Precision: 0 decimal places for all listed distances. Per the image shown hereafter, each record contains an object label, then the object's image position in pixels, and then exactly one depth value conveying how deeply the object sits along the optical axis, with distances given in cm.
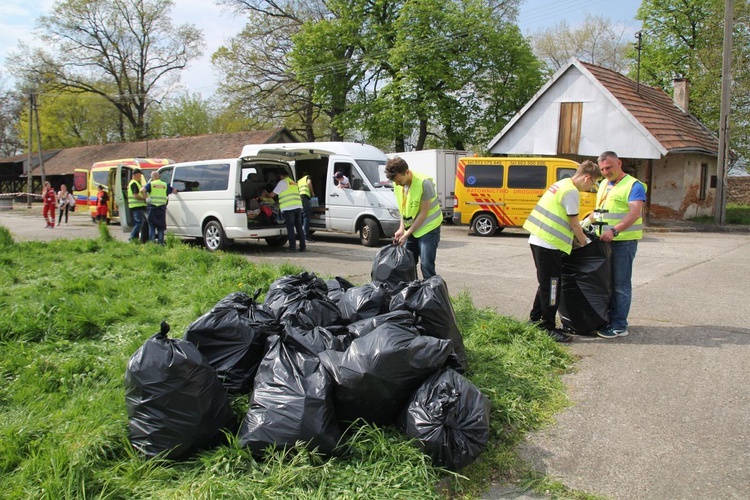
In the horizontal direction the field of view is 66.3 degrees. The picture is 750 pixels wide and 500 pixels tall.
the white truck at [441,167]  1903
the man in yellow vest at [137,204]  1160
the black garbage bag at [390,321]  358
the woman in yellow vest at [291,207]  1141
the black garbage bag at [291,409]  287
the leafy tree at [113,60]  4791
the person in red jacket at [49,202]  1908
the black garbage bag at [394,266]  511
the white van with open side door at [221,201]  1124
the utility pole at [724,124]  1809
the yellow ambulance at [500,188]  1551
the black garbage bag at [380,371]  304
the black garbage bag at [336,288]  472
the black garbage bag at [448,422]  291
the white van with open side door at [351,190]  1305
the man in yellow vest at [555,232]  509
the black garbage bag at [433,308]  389
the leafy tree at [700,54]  2364
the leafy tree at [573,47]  4334
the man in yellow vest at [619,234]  534
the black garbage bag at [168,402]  289
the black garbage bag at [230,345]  350
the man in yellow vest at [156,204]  1124
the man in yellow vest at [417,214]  582
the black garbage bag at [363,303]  431
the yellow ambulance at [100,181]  2019
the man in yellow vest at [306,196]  1364
